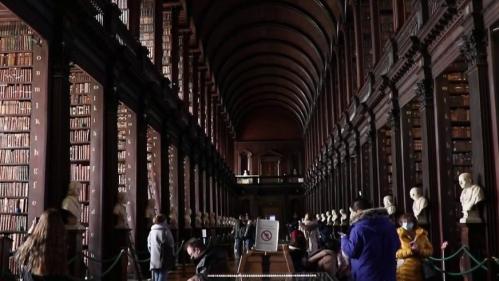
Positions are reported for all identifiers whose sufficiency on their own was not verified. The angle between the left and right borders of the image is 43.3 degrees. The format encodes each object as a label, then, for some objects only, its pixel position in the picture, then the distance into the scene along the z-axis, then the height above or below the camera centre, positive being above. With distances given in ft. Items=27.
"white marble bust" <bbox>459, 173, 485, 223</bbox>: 24.06 -0.35
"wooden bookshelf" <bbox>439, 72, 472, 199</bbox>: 35.81 +3.76
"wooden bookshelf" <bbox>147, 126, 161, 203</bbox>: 45.68 +2.28
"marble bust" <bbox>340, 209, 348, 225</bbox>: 58.99 -2.49
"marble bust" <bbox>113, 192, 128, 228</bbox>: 32.45 -0.85
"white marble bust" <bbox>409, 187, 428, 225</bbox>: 31.55 -0.73
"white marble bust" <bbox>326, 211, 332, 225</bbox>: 69.95 -2.96
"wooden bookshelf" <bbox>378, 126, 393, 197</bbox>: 44.32 +2.14
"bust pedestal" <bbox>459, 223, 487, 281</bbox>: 24.49 -2.07
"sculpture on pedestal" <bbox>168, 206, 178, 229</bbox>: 47.34 -1.74
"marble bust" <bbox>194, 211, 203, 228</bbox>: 60.03 -2.55
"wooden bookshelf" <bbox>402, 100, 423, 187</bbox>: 36.68 +3.23
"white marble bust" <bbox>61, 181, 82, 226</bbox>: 24.93 -0.26
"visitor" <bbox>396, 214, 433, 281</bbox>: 20.88 -2.17
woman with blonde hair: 10.84 -0.96
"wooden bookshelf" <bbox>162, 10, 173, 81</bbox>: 53.21 +12.47
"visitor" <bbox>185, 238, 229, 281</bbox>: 15.12 -1.55
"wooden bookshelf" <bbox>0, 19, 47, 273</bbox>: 29.43 +3.63
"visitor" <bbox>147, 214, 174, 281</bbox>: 27.07 -2.40
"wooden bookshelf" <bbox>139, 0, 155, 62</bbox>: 47.06 +12.95
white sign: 19.80 -1.36
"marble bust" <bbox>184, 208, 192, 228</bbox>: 54.11 -2.05
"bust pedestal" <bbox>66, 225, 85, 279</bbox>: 24.84 -2.01
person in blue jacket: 14.84 -1.26
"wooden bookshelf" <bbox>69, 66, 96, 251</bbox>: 33.19 +3.45
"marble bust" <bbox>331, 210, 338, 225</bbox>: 64.45 -2.67
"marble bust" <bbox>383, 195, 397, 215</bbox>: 37.14 -0.86
